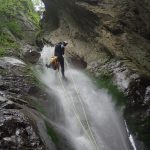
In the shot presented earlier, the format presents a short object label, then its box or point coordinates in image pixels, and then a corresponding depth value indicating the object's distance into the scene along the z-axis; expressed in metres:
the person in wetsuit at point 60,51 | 16.50
